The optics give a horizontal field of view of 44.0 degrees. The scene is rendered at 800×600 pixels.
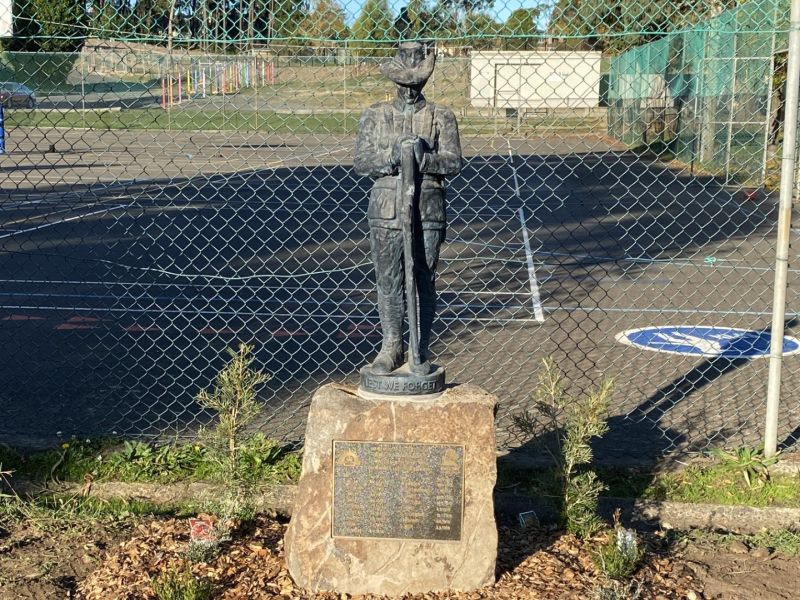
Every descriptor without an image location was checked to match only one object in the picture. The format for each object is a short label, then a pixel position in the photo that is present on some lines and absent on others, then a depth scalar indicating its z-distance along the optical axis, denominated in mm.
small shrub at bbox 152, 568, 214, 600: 3869
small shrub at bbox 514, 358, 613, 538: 4712
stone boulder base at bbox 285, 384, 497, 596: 4246
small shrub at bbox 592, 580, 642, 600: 3963
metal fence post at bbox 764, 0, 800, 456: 5008
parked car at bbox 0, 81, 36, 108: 15009
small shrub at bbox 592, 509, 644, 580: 4203
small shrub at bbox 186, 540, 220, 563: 4297
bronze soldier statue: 4035
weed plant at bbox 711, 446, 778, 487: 5367
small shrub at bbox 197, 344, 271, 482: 4906
